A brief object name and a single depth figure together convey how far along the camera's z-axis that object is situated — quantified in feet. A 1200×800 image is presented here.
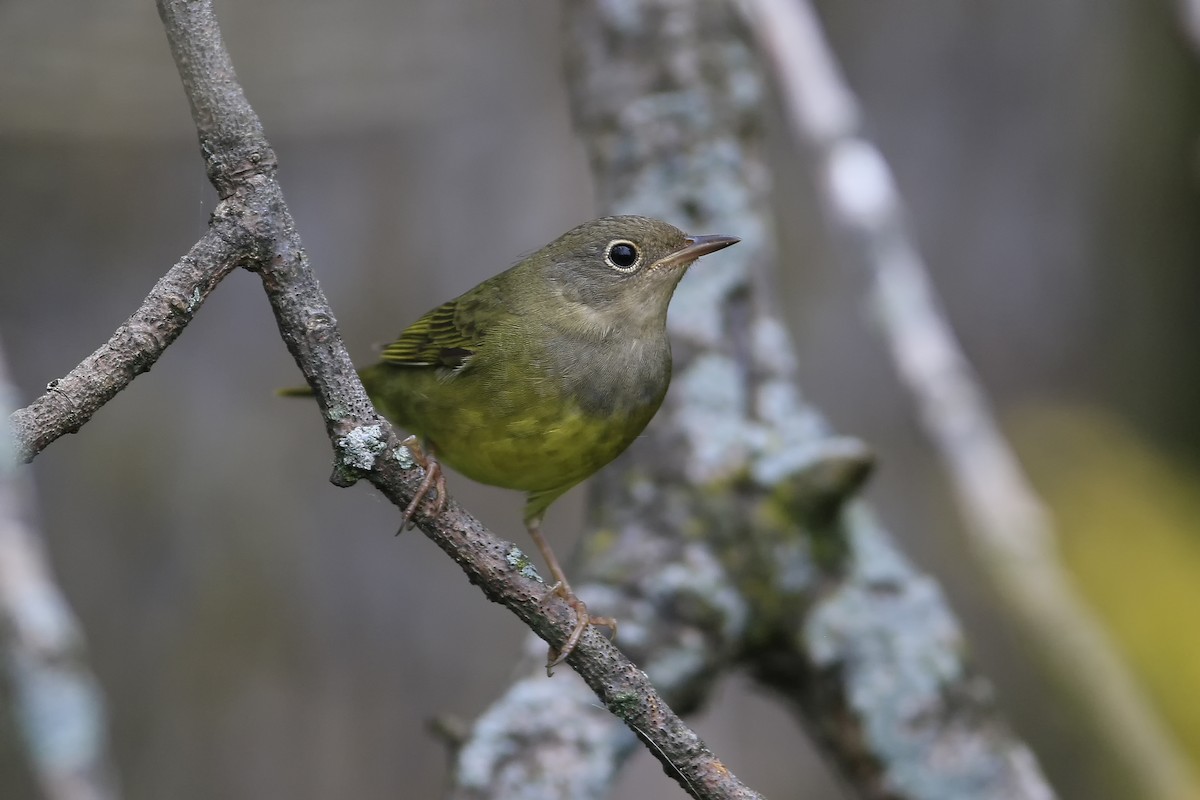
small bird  21.68
